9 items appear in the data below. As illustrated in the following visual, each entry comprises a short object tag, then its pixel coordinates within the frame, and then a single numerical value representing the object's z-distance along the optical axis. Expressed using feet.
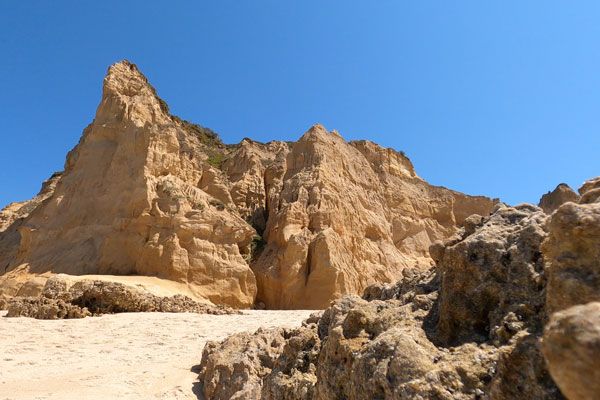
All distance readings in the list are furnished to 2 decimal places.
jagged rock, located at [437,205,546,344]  8.60
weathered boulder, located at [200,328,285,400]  17.02
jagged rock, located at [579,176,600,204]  8.61
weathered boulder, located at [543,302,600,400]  4.40
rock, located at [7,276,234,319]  33.47
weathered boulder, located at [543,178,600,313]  6.38
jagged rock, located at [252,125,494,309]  58.29
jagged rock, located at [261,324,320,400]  12.56
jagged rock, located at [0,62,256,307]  54.08
